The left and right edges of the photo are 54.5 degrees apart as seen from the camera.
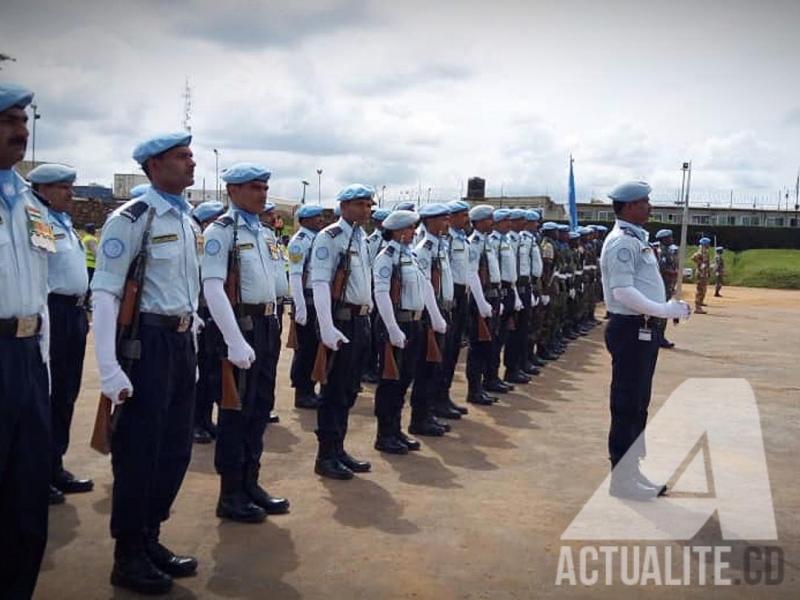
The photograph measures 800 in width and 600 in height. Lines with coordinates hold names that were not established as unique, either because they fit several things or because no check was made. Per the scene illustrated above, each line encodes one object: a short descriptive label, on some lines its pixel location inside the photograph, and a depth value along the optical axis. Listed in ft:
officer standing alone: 17.47
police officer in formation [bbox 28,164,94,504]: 17.20
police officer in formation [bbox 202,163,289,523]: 14.93
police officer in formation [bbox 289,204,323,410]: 26.16
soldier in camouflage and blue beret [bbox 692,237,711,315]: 61.21
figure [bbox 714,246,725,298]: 79.66
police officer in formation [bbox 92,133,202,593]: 12.11
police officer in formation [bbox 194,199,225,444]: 21.50
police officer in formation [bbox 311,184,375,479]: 18.33
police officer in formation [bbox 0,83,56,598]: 9.80
